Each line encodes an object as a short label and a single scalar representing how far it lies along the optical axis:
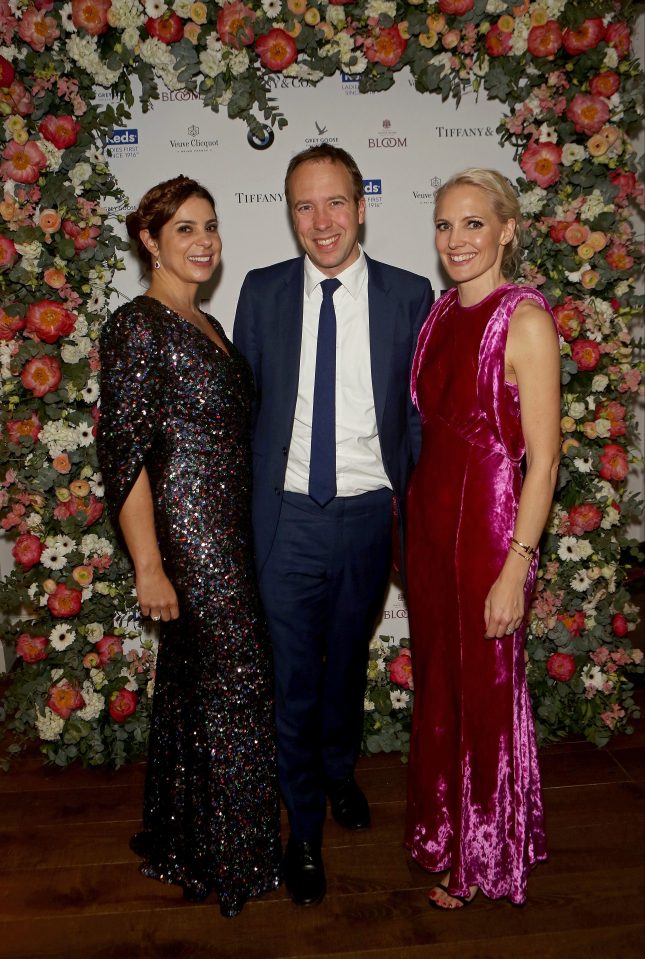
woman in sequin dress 2.05
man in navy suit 2.31
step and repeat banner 2.95
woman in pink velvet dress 2.01
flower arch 2.79
